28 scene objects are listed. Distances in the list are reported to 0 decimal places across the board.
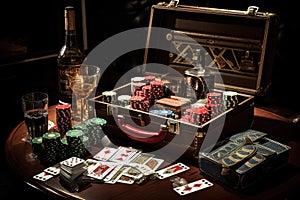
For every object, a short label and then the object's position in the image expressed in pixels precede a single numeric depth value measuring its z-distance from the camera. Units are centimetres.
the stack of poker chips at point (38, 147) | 184
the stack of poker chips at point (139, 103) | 208
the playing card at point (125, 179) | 170
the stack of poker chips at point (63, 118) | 208
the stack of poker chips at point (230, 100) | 209
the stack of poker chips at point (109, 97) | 213
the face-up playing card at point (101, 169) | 173
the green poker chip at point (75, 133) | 185
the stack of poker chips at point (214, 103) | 203
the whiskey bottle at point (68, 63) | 226
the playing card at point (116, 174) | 170
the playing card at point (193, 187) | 162
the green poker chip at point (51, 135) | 183
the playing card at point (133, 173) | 173
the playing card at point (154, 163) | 180
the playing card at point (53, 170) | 174
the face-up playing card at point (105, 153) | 187
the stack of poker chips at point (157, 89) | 227
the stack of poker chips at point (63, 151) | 186
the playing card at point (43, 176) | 171
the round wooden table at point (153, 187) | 160
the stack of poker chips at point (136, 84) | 229
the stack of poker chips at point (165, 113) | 198
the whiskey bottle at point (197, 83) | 233
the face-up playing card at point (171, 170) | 174
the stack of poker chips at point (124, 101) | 214
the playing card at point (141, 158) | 184
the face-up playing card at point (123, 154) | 186
